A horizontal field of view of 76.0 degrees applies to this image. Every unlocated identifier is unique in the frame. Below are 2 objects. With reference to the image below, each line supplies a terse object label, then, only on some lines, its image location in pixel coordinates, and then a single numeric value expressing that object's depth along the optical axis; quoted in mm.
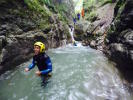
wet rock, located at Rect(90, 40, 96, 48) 7837
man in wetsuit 3260
